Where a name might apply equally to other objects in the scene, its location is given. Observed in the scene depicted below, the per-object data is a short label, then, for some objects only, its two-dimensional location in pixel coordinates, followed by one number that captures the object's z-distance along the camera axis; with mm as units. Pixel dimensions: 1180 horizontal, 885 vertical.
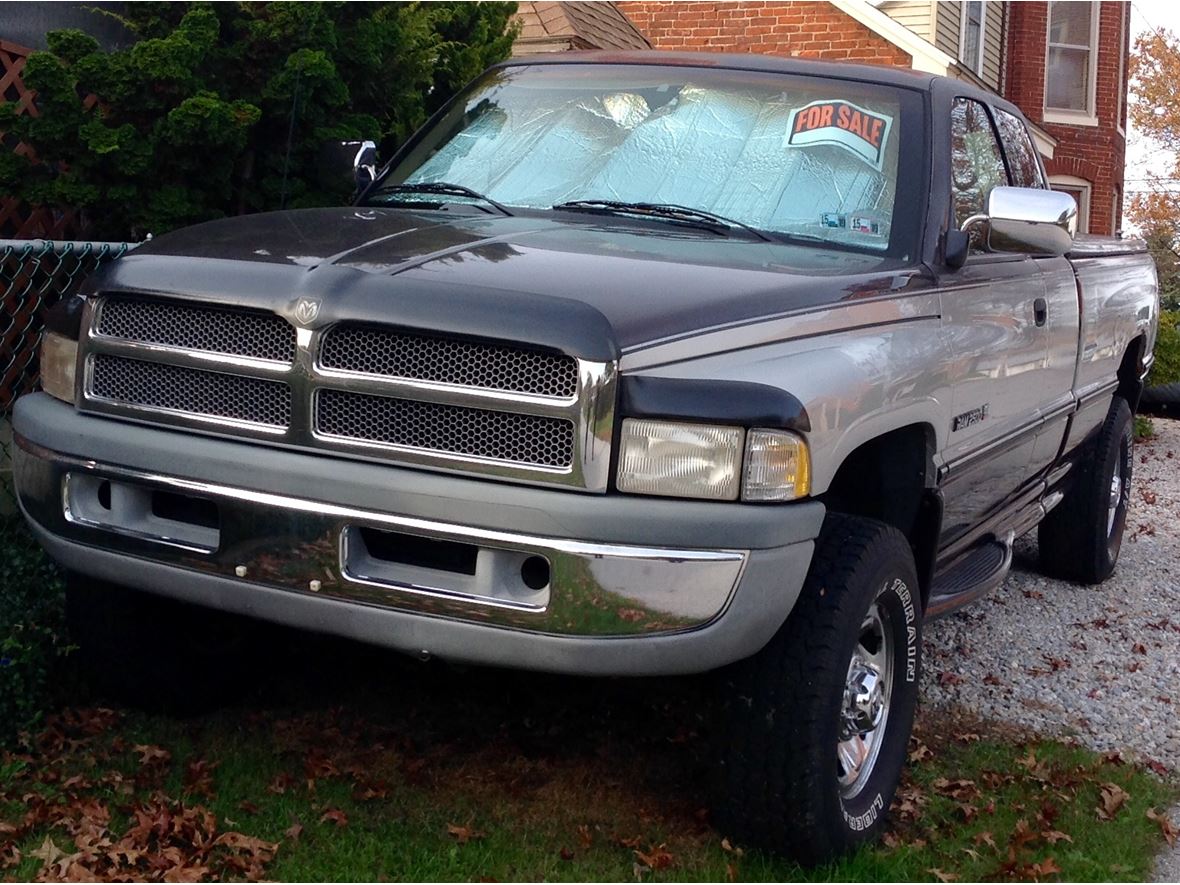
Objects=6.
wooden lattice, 6355
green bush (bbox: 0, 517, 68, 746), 4125
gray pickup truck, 3029
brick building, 16562
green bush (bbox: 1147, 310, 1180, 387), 14609
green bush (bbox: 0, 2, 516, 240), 6066
